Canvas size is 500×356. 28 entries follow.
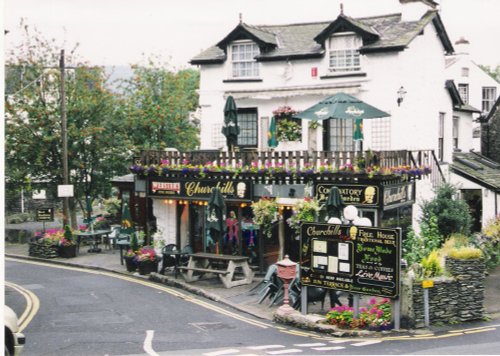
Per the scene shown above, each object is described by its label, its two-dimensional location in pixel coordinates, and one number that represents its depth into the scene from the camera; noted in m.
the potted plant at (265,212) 21.61
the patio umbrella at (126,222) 25.73
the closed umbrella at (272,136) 26.17
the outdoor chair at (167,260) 22.69
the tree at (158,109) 36.47
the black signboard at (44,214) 28.81
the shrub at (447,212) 23.81
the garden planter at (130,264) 23.51
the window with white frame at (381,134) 25.31
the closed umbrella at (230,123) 24.27
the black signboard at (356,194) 20.56
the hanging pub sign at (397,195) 20.92
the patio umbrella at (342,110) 21.62
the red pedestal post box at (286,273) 16.62
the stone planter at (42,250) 27.42
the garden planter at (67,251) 27.16
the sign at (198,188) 22.91
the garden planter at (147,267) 23.05
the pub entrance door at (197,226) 24.89
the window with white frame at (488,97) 41.84
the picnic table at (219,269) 20.73
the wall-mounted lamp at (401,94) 24.69
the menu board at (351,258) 15.32
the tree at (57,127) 32.12
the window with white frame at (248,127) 27.95
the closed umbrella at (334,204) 18.78
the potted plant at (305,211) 20.05
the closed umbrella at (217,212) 21.36
